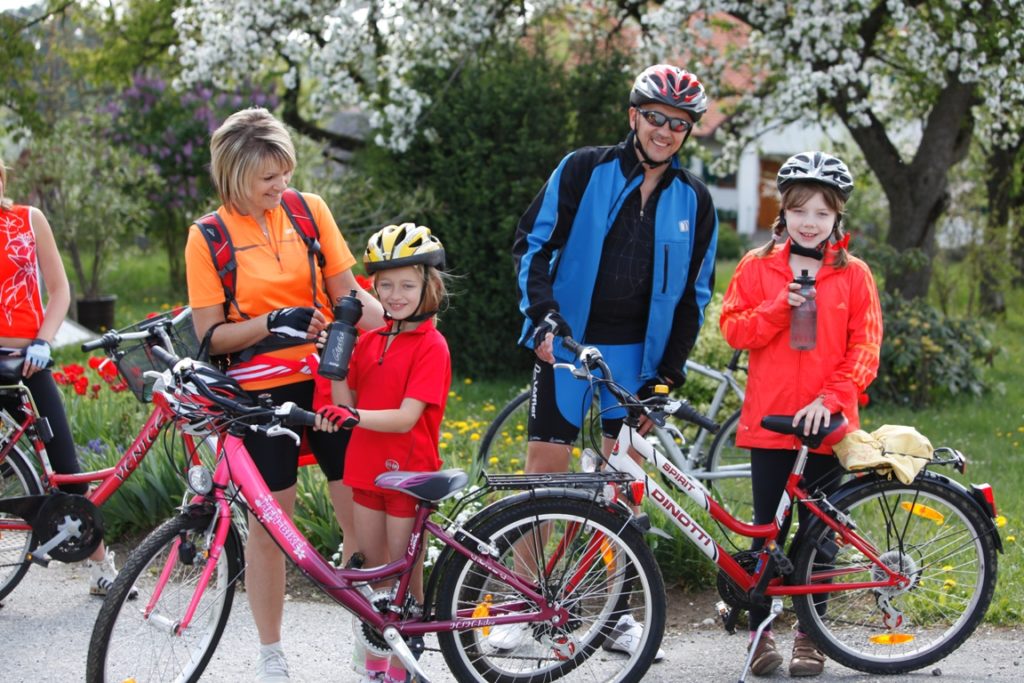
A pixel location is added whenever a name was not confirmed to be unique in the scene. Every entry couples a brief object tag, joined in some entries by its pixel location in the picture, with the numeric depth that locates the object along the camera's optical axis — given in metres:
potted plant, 12.25
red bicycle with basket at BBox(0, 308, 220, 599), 4.57
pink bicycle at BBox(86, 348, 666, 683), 3.53
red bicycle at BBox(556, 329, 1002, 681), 4.02
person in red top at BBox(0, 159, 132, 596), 4.55
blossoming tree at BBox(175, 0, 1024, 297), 9.73
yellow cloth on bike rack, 3.94
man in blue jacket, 4.06
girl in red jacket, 3.99
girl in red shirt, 3.67
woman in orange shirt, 3.66
